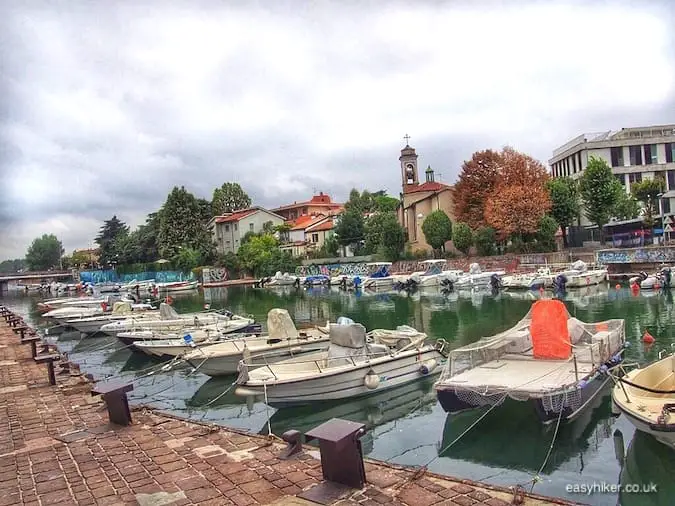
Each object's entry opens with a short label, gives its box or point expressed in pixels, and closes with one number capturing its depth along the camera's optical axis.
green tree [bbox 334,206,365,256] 81.12
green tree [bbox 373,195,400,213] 92.05
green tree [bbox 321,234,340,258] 82.31
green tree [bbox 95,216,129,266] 119.62
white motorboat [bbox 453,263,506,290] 53.26
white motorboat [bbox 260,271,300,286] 76.25
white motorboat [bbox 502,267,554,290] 49.16
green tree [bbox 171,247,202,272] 90.69
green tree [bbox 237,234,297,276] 83.25
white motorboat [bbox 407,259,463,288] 55.72
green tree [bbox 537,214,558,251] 57.98
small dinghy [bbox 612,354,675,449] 9.24
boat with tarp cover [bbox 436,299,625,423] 11.77
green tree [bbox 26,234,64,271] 180.00
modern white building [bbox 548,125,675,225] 65.50
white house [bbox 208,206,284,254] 95.75
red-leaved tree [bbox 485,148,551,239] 57.59
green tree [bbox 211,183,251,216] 110.69
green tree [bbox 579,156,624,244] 55.97
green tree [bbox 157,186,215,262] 91.81
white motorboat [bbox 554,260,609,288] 47.09
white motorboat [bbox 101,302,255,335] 26.33
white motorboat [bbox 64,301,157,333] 32.56
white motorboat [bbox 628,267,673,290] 41.72
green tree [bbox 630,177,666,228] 55.19
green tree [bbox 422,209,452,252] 65.62
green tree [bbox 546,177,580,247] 60.34
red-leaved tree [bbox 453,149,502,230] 63.72
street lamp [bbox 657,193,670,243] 52.55
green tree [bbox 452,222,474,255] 62.09
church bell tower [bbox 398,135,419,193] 81.94
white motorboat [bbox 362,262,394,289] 61.69
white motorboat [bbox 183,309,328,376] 18.23
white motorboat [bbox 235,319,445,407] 14.37
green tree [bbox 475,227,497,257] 61.59
